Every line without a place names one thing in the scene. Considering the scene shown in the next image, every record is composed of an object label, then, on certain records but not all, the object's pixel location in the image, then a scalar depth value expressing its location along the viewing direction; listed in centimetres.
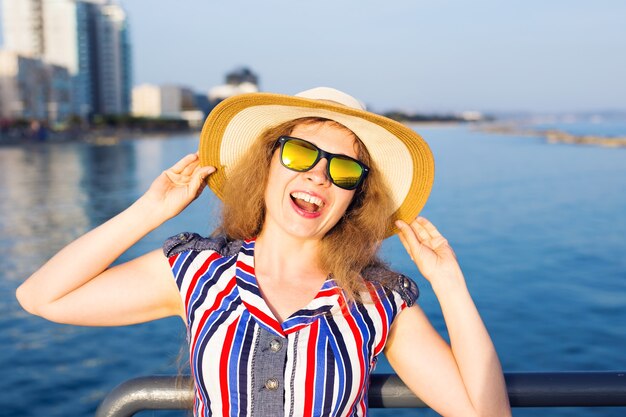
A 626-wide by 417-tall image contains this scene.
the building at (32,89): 8286
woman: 156
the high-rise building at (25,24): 10131
